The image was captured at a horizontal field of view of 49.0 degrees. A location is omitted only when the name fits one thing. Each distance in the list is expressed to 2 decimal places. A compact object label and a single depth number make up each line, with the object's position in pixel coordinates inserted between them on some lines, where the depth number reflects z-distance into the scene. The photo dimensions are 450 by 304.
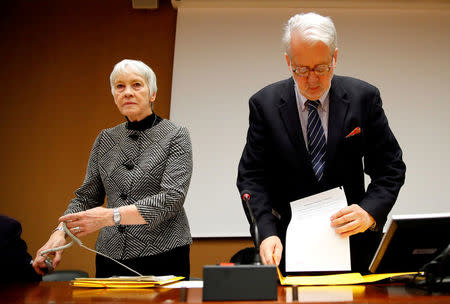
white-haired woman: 1.78
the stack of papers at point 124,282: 1.49
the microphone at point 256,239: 1.29
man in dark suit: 1.67
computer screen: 1.32
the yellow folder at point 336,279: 1.46
